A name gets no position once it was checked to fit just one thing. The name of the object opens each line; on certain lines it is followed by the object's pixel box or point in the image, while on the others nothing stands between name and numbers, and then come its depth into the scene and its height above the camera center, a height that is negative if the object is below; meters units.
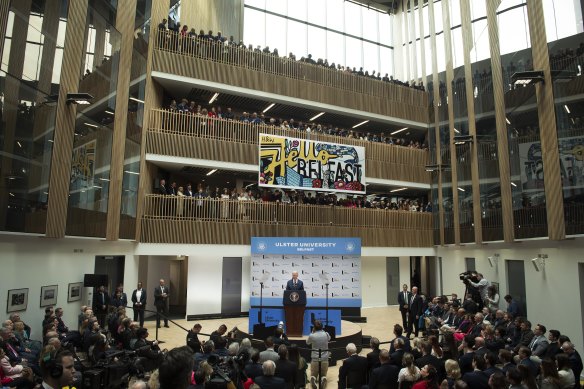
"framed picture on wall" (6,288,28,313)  11.32 -0.94
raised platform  13.77 -2.37
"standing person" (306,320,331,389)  10.98 -1.99
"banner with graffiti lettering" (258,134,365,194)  21.11 +4.71
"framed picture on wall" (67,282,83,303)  14.23 -0.90
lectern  14.52 -1.51
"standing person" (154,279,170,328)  17.84 -1.34
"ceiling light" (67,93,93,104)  12.43 +4.46
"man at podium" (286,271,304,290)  14.74 -0.64
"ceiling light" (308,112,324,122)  24.93 +8.06
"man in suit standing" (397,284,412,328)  17.59 -1.47
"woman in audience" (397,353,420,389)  7.19 -1.70
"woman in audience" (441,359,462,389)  6.75 -1.55
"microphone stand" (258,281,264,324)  15.15 -1.71
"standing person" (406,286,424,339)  17.12 -1.72
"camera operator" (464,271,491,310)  16.84 -0.73
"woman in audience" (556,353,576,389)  7.12 -1.68
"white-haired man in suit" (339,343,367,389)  8.44 -1.94
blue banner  18.11 +0.70
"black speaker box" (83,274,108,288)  14.66 -0.54
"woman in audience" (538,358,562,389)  6.75 -1.62
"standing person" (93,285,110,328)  14.91 -1.32
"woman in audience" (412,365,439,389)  6.49 -1.61
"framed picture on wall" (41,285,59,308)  12.75 -0.90
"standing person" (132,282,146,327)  16.55 -1.30
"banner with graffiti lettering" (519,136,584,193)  11.58 +2.69
